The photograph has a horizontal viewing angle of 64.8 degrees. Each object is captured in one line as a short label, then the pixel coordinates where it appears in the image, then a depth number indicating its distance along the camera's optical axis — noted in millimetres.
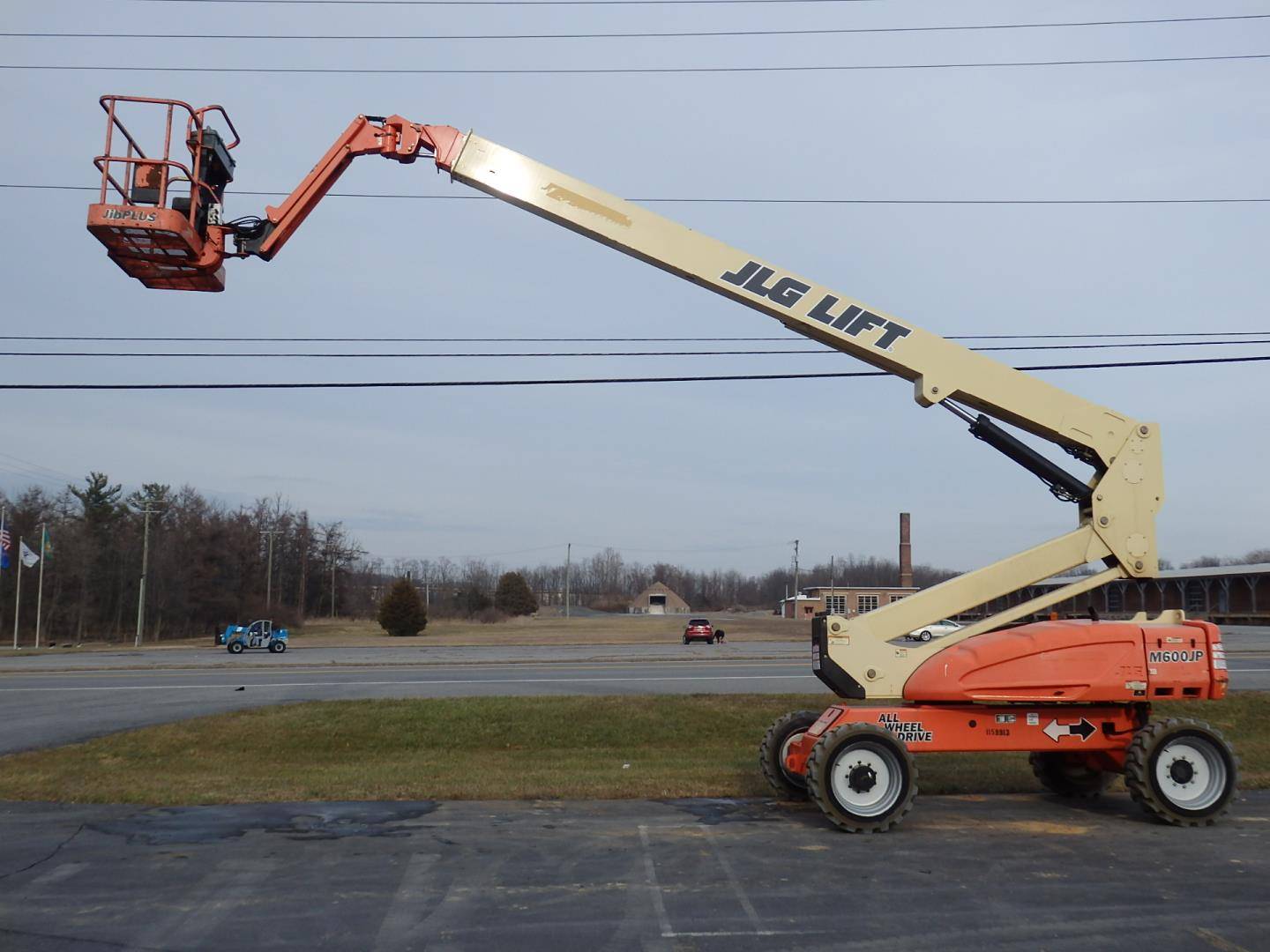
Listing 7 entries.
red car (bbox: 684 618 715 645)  52662
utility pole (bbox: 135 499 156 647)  59062
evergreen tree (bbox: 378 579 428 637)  69812
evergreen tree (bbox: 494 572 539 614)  110562
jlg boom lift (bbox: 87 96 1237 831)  9234
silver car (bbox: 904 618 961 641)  41216
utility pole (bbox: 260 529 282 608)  85975
